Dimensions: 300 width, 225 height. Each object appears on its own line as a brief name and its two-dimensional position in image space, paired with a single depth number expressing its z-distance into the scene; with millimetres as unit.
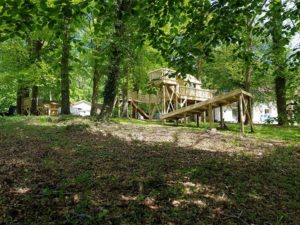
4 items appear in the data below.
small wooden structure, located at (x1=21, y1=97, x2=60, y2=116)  19468
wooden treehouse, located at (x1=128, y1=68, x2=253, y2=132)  13236
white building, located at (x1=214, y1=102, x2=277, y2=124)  32135
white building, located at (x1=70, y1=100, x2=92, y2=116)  35956
